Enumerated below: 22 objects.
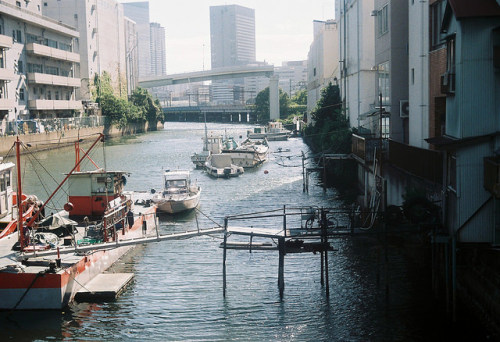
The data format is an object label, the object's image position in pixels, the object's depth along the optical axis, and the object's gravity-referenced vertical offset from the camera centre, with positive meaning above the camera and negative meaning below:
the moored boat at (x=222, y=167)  60.64 -5.38
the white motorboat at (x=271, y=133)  109.69 -4.12
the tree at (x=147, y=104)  146.88 +1.56
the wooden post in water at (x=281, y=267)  22.69 -5.41
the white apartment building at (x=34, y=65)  81.50 +6.75
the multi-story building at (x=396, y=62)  35.81 +2.35
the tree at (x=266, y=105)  173.25 +0.86
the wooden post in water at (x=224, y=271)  23.02 -5.57
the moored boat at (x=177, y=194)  39.87 -5.26
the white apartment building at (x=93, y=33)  119.00 +15.01
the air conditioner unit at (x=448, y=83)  21.14 +0.66
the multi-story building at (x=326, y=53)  80.25 +6.59
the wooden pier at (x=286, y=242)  22.59 -4.56
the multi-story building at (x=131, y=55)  159.38 +13.98
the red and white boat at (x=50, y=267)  21.06 -5.12
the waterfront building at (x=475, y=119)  19.81 -0.46
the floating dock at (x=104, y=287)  22.47 -6.06
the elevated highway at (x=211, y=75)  161.88 +8.51
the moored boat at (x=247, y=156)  69.81 -4.99
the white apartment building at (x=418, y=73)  29.09 +1.41
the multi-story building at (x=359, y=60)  49.53 +3.59
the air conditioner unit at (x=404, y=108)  34.03 -0.18
